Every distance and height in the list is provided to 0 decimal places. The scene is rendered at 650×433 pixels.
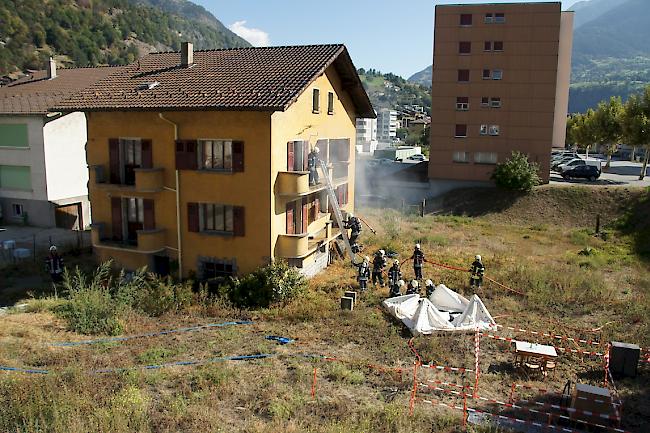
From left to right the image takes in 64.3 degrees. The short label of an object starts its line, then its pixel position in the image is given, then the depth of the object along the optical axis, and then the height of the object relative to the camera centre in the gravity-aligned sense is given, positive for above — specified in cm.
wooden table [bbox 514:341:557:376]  1249 -475
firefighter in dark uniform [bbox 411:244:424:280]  1998 -414
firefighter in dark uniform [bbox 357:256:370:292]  1906 -447
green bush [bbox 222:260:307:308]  1780 -469
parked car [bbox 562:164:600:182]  4272 -129
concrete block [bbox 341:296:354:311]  1706 -492
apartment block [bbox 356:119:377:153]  10633 +460
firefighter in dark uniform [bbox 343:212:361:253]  2319 -337
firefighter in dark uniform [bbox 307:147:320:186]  2073 -53
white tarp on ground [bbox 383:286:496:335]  1530 -491
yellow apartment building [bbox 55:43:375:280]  1823 -39
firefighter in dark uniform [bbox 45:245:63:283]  1981 -449
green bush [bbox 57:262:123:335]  1498 -484
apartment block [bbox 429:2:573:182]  3922 +559
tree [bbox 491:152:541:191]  3875 -138
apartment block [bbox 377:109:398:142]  14650 +792
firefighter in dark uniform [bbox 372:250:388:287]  1997 -440
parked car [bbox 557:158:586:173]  4388 -67
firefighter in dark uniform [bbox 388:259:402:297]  1809 -445
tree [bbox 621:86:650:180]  3972 +279
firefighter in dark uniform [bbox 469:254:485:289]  1934 -443
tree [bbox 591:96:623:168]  4628 +313
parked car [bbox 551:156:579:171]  5109 -62
